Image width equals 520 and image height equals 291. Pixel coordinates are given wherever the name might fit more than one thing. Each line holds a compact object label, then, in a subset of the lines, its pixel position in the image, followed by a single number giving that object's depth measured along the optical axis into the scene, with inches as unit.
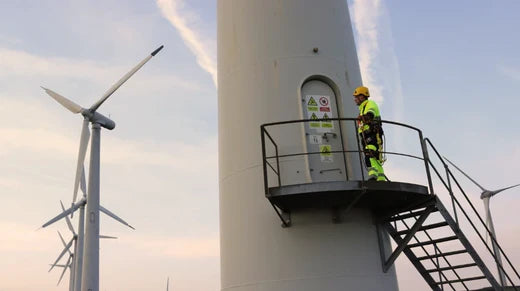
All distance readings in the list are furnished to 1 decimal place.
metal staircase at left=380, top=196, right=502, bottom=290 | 325.7
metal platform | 296.8
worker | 324.8
